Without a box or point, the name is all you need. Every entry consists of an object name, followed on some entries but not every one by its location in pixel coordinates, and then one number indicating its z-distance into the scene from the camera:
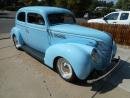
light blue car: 2.49
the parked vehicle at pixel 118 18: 6.48
